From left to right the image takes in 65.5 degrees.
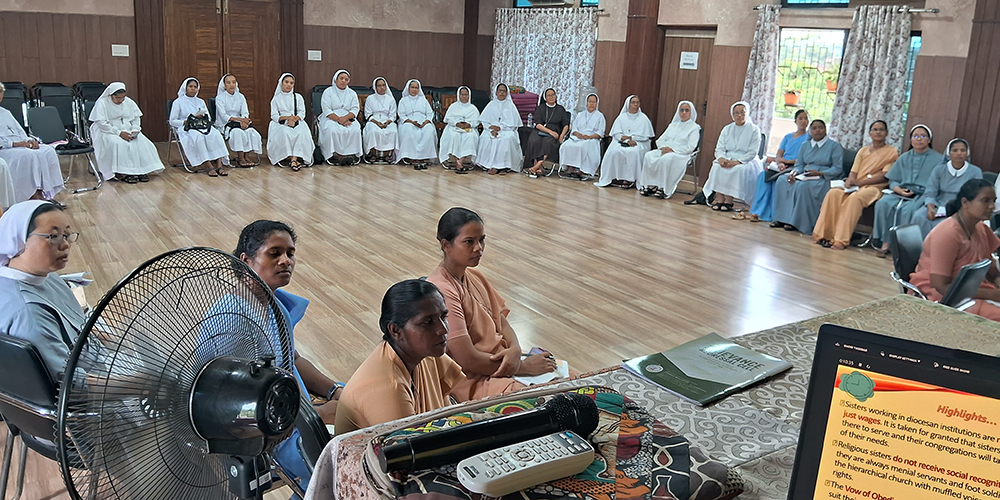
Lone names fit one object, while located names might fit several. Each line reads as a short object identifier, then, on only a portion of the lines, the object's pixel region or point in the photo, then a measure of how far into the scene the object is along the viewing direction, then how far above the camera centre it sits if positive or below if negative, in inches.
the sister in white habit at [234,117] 369.7 -20.1
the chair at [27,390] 72.1 -30.6
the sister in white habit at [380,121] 404.9 -19.9
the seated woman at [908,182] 258.5 -22.6
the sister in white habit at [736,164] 323.0 -24.8
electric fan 41.2 -17.7
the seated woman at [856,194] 267.0 -28.4
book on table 66.1 -23.7
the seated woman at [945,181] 246.4 -20.3
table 52.3 -24.2
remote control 42.4 -20.6
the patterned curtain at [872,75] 290.1 +13.8
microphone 44.5 -20.3
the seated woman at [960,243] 144.3 -23.2
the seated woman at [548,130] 393.7 -18.7
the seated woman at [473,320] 105.3 -32.2
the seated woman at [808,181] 286.2 -26.9
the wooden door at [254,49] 426.6 +14.4
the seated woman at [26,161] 271.4 -34.3
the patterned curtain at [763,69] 334.0 +15.4
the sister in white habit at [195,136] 350.6 -28.4
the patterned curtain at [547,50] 423.5 +24.3
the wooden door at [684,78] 374.9 +11.3
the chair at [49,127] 301.4 -24.6
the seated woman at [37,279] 80.6 -23.6
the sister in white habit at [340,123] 394.9 -21.5
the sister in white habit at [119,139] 322.7 -29.5
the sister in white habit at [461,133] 401.4 -23.1
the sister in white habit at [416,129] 405.7 -22.5
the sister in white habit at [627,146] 365.1 -22.6
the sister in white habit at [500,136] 396.8 -23.4
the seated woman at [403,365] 73.2 -27.5
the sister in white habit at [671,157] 346.0 -25.2
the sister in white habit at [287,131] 379.9 -25.9
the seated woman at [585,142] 384.5 -23.2
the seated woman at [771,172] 306.7 -25.6
